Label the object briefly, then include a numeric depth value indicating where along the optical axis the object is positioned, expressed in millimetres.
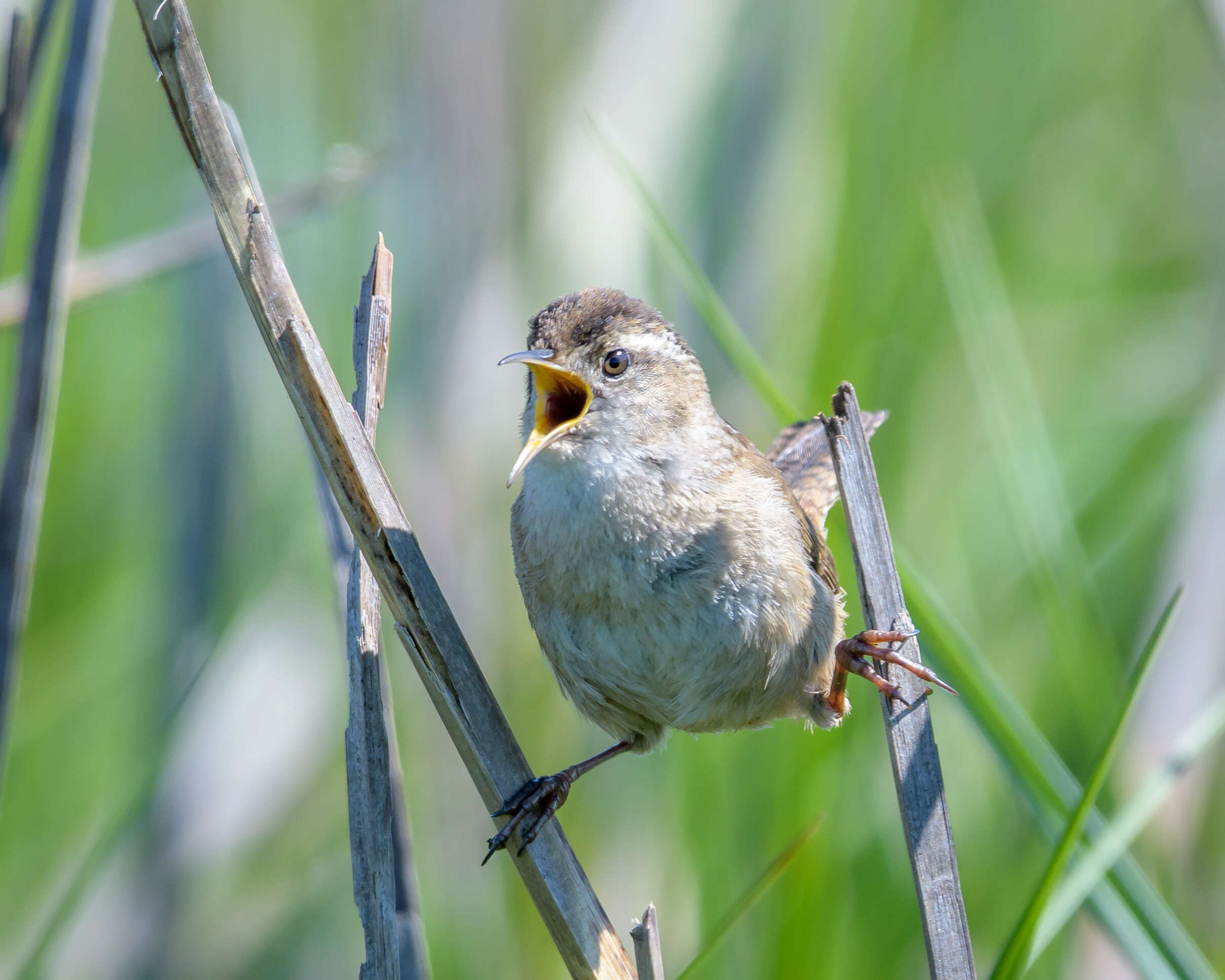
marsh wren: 2962
